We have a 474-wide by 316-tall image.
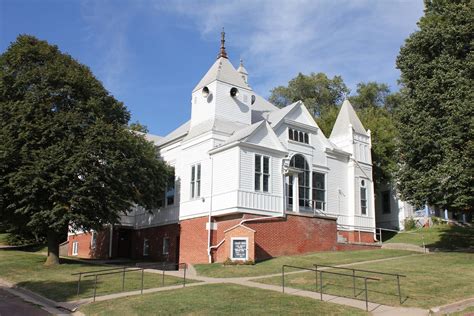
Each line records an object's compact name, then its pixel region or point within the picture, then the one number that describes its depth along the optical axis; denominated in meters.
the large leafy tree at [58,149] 24.06
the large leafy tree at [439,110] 21.78
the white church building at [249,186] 25.47
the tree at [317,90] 54.62
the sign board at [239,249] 22.95
